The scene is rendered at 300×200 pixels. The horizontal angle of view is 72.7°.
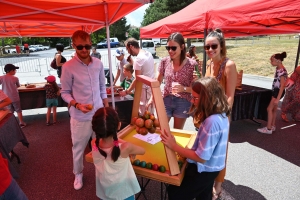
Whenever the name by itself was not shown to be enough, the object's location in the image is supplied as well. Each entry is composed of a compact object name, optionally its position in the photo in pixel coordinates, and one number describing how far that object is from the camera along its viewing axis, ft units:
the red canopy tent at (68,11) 8.41
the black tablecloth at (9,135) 8.66
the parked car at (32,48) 104.56
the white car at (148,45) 65.05
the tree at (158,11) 83.56
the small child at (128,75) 13.12
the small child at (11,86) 14.21
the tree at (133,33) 174.42
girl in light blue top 4.70
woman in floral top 7.50
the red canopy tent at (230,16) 7.67
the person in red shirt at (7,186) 4.46
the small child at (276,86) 12.67
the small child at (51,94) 15.70
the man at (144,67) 10.76
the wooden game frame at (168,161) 4.65
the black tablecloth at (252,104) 14.19
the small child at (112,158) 4.74
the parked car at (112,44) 112.57
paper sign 6.53
